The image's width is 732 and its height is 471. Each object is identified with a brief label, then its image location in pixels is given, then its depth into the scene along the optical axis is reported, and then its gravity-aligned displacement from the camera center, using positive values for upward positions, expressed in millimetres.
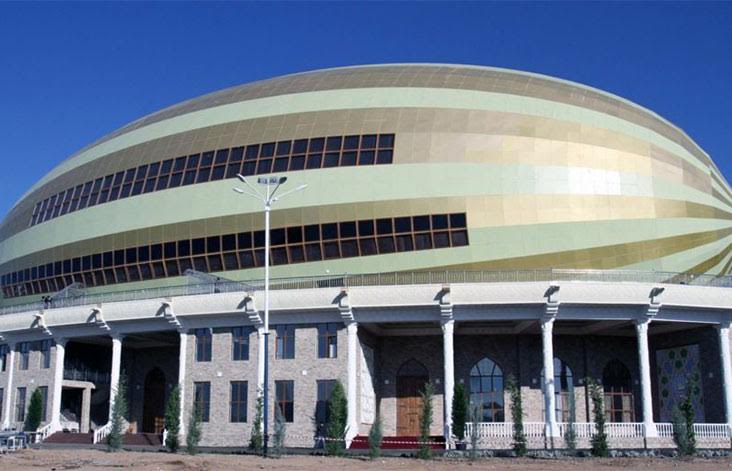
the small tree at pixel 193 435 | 38312 -920
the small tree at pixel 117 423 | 39344 -428
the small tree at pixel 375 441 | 35156 -1093
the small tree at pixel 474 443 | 34812 -1175
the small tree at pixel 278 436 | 36562 -970
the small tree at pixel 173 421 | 40094 -366
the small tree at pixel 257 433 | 38819 -864
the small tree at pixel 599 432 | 35719 -790
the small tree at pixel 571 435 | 36125 -909
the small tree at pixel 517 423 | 36344 -438
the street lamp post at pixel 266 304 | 38409 +4882
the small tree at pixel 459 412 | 40406 +7
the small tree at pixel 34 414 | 50250 -59
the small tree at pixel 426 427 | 35406 -577
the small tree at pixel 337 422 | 37594 -412
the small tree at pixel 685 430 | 35469 -719
